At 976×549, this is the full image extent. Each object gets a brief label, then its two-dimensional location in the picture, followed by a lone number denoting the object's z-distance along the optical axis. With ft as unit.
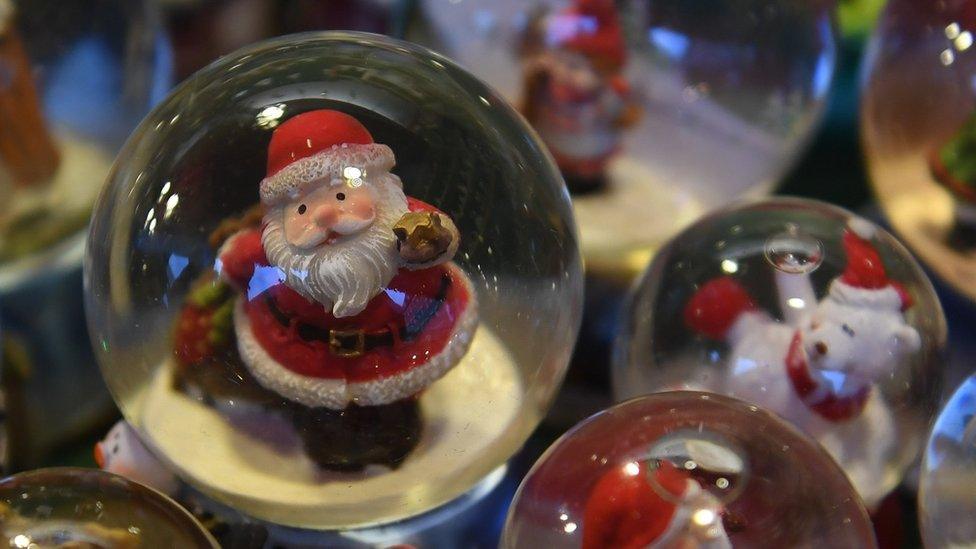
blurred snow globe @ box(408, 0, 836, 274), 0.99
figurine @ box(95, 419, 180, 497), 0.80
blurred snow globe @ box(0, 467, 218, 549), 0.67
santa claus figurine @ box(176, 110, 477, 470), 0.71
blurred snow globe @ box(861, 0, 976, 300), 0.92
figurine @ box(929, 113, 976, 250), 0.92
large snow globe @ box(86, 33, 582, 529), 0.71
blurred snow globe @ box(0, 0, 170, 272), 0.96
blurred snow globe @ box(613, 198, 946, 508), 0.78
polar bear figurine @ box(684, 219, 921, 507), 0.78
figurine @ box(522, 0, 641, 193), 1.00
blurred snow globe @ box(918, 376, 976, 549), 0.71
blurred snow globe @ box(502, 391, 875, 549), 0.66
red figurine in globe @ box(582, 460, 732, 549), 0.66
